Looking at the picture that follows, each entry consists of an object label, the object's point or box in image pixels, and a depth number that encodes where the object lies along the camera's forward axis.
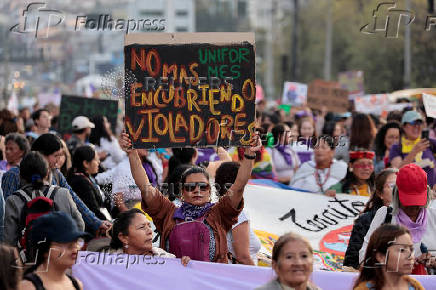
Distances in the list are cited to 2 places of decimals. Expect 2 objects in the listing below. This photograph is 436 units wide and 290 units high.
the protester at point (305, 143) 12.86
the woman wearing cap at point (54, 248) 5.49
